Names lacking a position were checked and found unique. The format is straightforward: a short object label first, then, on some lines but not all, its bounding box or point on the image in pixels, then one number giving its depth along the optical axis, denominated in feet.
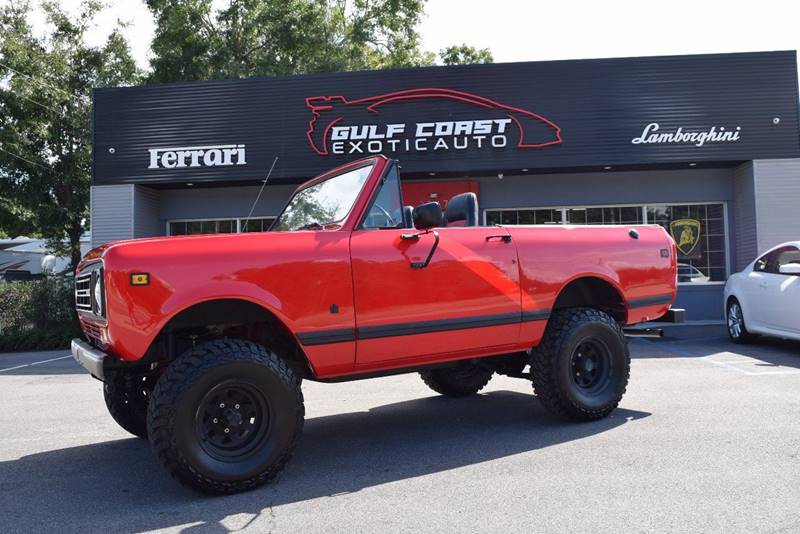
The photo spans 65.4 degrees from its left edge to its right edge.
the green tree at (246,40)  77.41
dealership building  42.63
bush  42.73
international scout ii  11.71
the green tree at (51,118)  64.75
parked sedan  27.37
